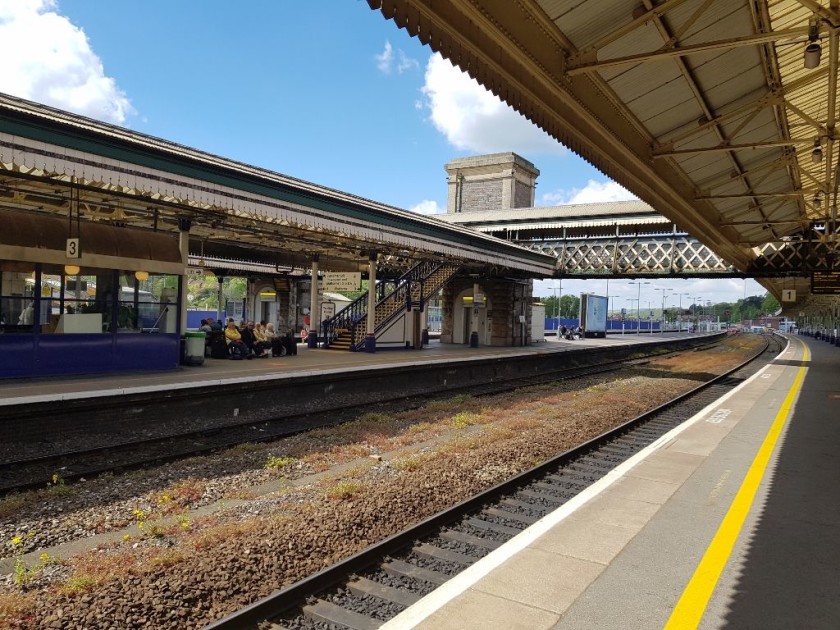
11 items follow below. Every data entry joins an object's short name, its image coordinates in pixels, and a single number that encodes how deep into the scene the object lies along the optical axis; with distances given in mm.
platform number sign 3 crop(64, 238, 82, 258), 10789
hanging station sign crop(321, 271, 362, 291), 20906
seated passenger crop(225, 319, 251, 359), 17266
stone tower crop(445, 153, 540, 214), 43406
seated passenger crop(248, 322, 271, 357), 17994
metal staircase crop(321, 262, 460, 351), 22797
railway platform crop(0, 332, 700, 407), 9477
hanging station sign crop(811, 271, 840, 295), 24266
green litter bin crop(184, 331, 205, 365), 14414
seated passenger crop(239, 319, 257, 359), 17703
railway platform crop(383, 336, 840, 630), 3725
